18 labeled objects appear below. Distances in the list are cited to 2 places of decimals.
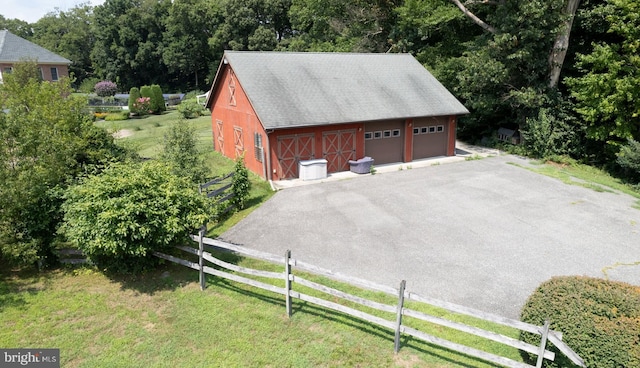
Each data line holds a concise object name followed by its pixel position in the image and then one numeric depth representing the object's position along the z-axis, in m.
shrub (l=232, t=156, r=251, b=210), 14.78
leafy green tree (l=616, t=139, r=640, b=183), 18.44
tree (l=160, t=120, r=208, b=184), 14.64
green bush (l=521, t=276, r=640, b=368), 5.81
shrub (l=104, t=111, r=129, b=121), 38.91
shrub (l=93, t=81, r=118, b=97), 57.09
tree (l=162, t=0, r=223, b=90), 58.38
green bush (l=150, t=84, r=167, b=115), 42.00
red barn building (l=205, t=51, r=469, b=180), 18.53
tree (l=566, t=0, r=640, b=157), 18.83
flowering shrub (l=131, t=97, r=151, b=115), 41.31
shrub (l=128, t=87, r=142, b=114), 41.72
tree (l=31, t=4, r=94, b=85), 74.25
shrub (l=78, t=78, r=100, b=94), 60.42
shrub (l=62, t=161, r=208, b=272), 8.73
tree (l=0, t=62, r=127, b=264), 9.62
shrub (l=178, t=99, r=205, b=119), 37.92
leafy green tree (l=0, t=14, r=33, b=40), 93.81
